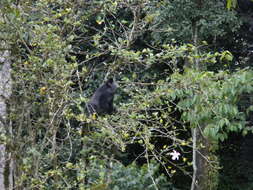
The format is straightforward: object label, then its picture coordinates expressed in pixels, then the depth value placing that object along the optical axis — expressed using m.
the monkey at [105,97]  10.55
